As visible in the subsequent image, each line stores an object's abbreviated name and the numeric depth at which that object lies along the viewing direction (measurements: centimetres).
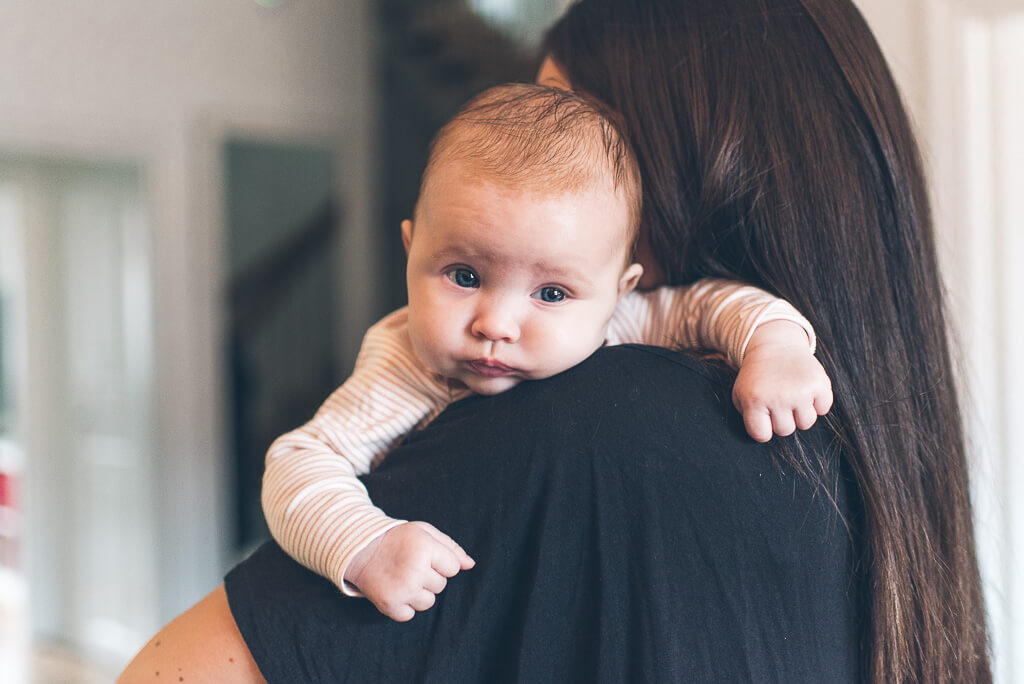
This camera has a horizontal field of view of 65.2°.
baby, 60
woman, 57
